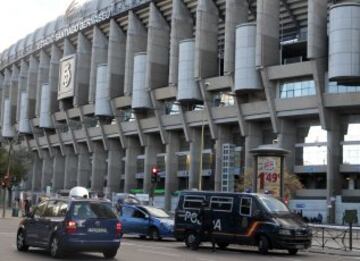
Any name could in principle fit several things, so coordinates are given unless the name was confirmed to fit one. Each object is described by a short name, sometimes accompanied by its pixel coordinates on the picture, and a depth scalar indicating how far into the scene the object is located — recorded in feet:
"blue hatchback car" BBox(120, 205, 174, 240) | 87.69
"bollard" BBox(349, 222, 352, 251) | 79.77
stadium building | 193.26
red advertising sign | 103.50
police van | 67.72
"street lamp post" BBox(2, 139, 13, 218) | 177.27
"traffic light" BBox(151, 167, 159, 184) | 144.15
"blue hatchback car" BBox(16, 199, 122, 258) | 53.01
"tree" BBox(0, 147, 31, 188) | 243.27
